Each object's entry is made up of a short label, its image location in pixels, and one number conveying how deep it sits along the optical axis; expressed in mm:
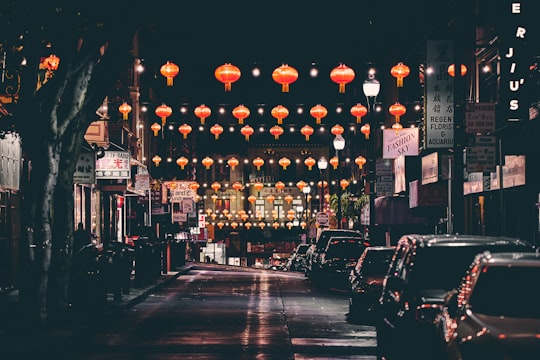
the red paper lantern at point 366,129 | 57125
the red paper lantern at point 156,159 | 68500
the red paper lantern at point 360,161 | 65375
